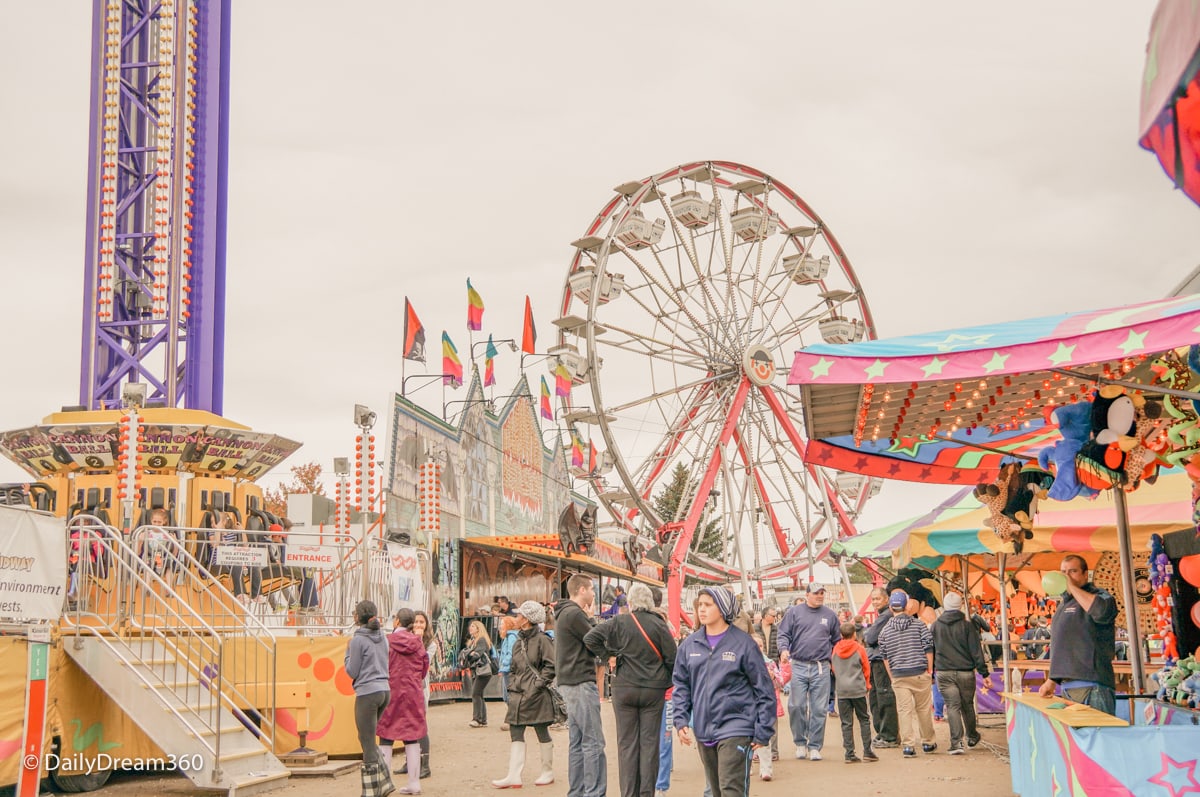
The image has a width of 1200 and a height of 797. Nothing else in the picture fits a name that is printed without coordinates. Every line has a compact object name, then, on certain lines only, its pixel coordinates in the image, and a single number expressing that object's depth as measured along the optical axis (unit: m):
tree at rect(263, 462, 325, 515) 49.72
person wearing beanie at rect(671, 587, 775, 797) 6.58
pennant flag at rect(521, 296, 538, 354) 34.19
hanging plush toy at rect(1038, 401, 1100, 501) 7.28
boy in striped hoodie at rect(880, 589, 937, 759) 11.66
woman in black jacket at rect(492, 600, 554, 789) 9.79
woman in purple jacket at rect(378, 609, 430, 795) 9.71
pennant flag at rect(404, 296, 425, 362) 26.50
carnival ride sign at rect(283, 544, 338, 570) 13.56
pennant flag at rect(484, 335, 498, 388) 31.08
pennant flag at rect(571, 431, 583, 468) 37.59
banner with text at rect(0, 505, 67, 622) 8.66
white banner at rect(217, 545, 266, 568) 12.48
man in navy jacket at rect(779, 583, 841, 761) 11.62
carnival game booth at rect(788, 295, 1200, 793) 5.77
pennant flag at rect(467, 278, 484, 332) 30.33
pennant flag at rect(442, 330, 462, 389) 27.92
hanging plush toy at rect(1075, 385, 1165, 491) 6.78
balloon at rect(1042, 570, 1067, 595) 8.29
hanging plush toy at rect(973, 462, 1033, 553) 9.02
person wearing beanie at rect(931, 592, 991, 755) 11.73
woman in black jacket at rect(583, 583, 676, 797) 7.44
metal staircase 9.30
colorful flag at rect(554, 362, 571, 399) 27.50
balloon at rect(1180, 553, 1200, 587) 7.47
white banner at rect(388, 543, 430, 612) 16.80
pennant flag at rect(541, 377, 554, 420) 37.81
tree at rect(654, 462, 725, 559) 66.84
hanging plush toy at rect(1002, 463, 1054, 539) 8.72
